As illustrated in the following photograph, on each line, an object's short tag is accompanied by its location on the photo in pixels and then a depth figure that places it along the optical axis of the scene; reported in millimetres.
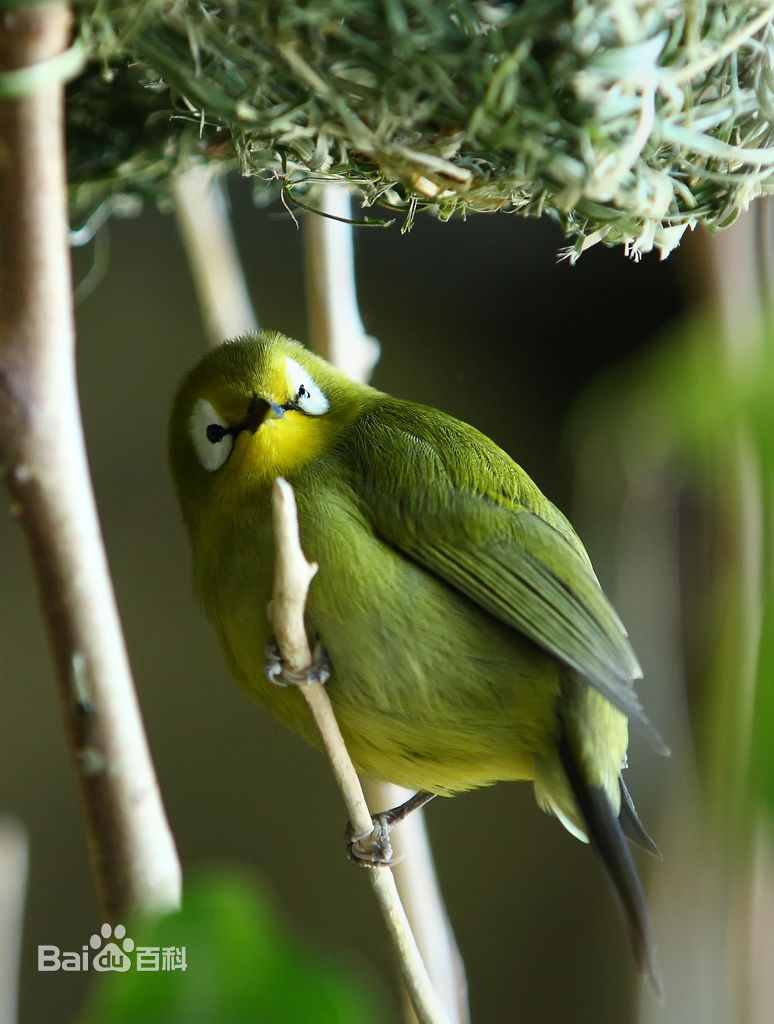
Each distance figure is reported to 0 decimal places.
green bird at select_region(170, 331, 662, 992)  1907
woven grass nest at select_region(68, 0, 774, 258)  1884
